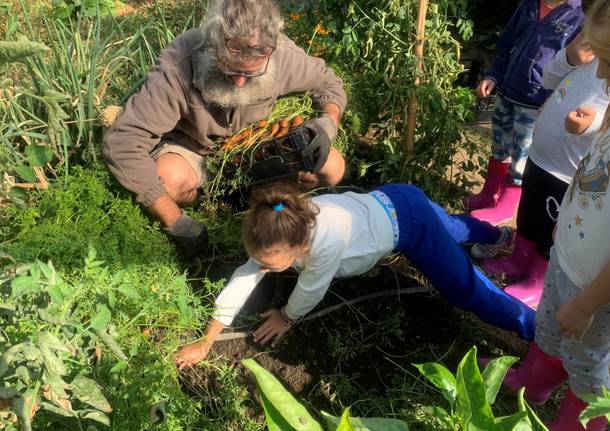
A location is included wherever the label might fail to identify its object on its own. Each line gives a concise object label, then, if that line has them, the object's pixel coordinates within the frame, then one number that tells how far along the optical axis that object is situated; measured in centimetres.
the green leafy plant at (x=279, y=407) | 103
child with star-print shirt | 134
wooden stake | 239
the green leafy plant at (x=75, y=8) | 295
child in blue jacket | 238
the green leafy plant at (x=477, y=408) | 108
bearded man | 211
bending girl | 186
